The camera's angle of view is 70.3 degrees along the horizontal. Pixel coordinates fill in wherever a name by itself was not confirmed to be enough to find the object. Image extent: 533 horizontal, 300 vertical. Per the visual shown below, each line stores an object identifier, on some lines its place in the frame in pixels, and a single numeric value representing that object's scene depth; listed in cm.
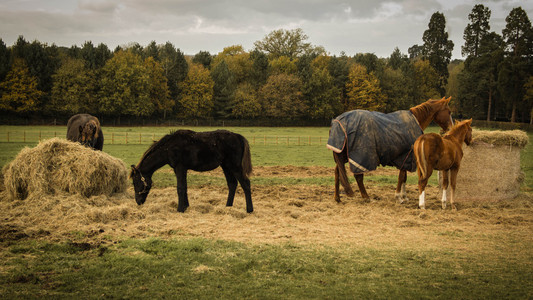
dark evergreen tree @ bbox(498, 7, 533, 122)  5547
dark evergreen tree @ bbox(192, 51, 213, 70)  7988
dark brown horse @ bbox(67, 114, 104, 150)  1158
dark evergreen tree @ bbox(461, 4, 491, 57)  7081
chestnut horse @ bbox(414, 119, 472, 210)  926
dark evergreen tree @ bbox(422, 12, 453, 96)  7969
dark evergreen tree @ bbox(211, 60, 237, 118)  6762
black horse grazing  882
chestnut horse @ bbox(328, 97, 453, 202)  1011
